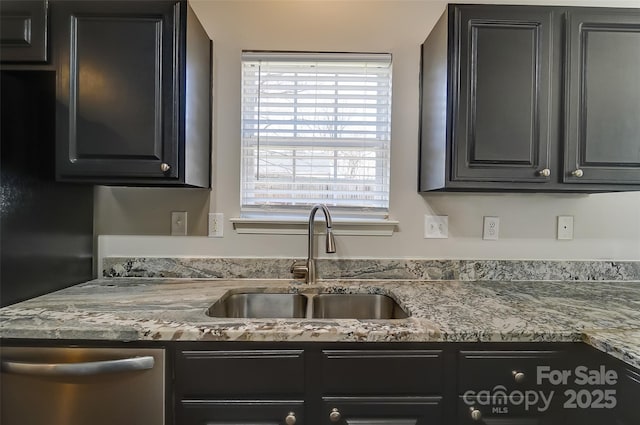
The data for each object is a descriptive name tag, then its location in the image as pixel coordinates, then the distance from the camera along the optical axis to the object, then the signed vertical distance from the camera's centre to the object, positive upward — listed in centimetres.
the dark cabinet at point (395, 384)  103 -54
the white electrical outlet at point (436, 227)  172 -9
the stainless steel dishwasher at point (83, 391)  102 -57
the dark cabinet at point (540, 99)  136 +46
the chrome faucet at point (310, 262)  151 -26
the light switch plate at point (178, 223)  170 -9
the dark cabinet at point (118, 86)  131 +46
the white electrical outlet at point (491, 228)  171 -9
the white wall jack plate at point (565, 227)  172 -8
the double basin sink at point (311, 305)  155 -46
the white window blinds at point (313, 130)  172 +39
